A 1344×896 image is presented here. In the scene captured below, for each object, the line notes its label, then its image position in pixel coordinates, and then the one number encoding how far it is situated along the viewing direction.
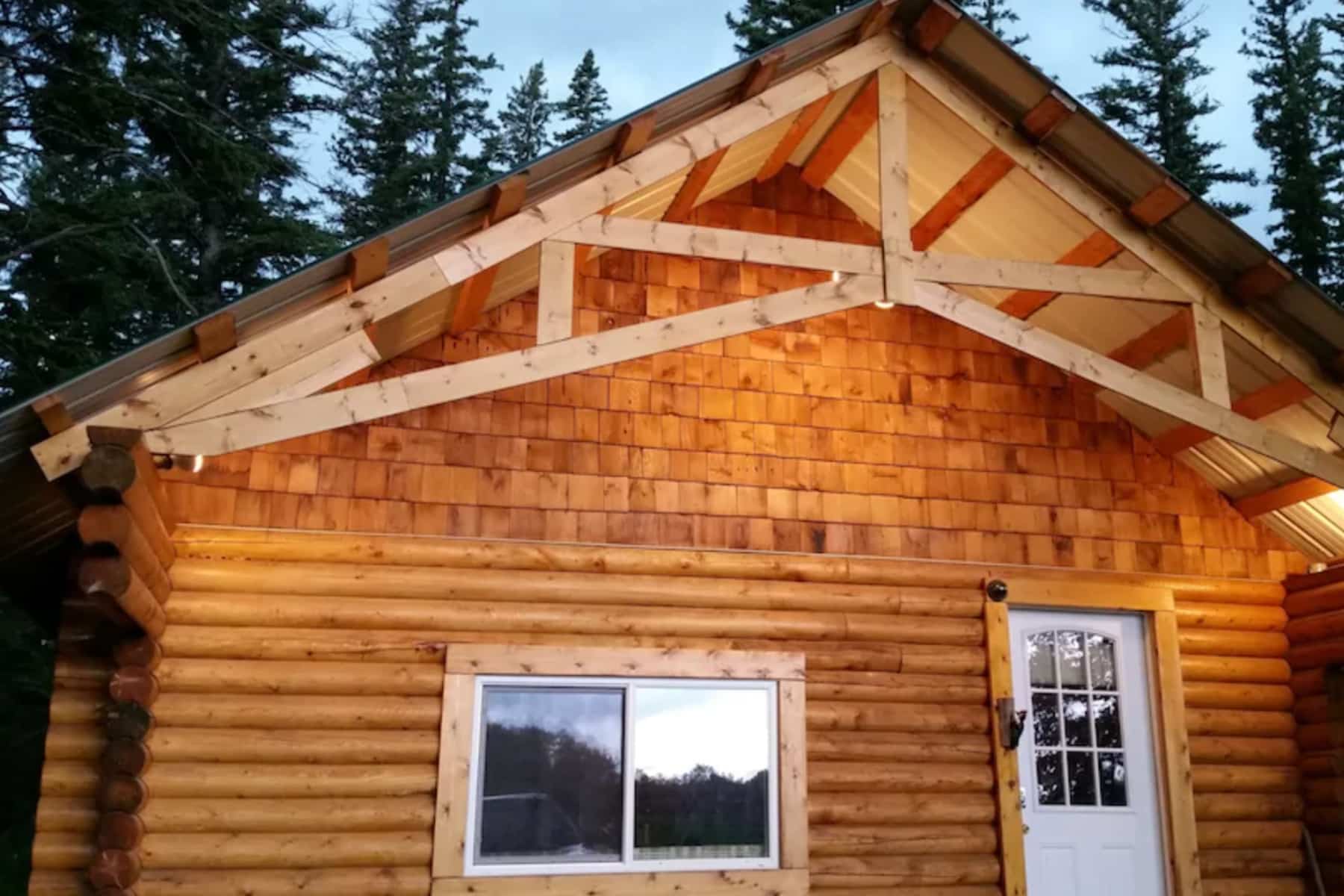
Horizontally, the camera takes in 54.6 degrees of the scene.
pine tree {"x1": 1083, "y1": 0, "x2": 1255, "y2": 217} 22.14
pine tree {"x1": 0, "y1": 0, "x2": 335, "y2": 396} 10.77
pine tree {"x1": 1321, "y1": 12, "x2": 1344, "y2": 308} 19.88
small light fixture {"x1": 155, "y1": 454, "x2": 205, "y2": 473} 6.78
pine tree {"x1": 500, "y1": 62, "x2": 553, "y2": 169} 25.86
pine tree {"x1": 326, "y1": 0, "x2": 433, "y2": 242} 20.91
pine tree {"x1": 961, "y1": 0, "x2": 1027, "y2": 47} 22.98
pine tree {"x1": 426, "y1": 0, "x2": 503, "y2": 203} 23.31
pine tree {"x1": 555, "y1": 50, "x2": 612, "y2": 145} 25.16
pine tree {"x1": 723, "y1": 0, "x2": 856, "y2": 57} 19.03
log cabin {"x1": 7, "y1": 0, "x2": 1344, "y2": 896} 6.72
